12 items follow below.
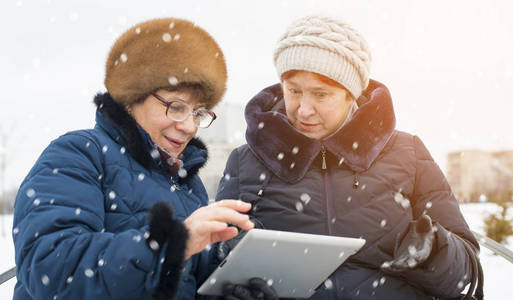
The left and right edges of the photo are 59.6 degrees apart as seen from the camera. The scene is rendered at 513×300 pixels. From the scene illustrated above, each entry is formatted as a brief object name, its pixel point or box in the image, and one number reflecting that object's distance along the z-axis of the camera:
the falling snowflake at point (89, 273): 1.35
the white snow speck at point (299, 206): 2.46
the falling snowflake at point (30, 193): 1.49
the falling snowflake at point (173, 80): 2.14
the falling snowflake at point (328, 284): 2.29
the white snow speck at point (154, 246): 1.39
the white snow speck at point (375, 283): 2.29
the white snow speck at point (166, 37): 2.24
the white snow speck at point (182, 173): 2.30
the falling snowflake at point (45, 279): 1.36
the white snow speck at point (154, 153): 2.11
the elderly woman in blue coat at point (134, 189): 1.37
